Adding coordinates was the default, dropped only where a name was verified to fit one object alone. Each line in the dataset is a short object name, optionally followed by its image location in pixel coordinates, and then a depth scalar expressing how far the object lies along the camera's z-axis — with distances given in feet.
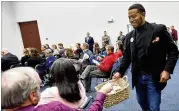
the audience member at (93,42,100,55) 30.56
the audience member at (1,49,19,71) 16.82
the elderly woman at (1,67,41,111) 3.63
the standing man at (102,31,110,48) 36.06
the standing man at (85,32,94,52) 36.86
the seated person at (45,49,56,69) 18.04
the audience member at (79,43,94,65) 16.61
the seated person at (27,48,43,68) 17.08
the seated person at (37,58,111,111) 5.73
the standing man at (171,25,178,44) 31.19
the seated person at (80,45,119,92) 13.93
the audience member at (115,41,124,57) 14.19
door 41.98
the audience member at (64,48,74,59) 16.78
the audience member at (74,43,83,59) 21.94
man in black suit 6.97
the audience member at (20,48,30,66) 18.53
